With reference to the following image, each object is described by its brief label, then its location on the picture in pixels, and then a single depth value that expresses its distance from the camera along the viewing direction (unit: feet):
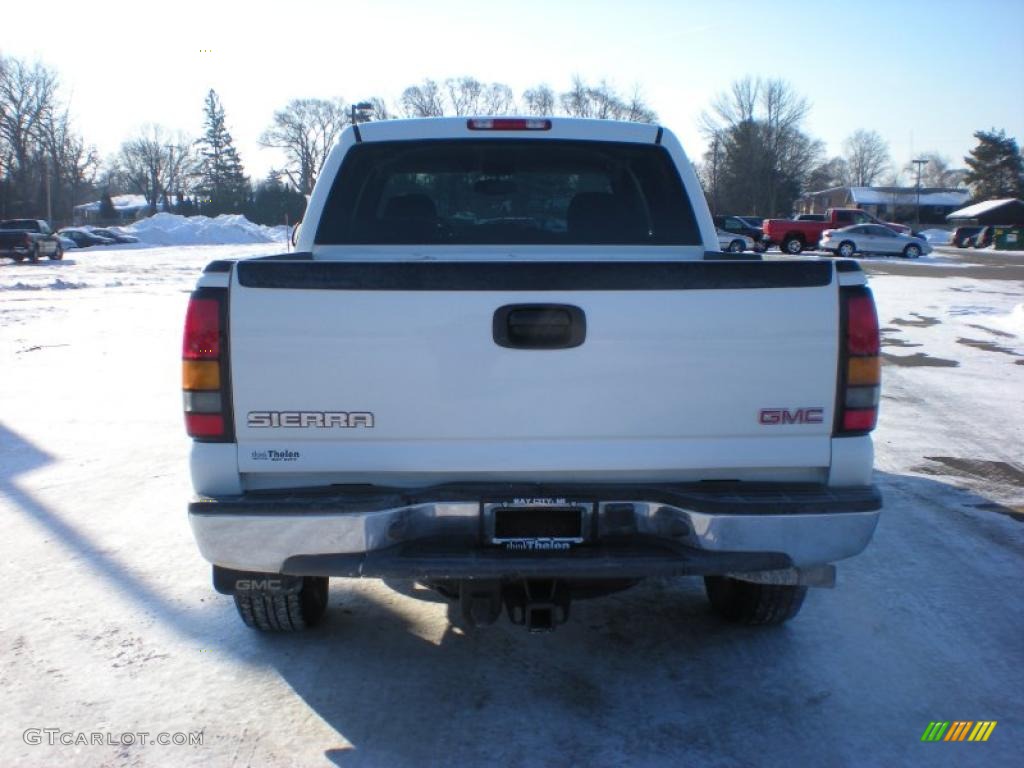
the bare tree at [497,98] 262.55
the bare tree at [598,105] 221.05
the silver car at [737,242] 132.74
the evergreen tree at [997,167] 313.53
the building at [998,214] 258.78
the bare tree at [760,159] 284.20
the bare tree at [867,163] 459.32
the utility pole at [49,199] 239.44
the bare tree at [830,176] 344.59
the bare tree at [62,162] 276.74
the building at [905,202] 326.44
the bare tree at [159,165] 371.29
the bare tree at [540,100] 235.40
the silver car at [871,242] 141.49
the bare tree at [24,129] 264.31
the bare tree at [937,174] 462.60
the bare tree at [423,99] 243.60
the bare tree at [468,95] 262.47
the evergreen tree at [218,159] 337.72
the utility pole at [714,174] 279.90
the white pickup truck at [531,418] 10.48
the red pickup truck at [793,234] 146.20
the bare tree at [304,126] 314.76
